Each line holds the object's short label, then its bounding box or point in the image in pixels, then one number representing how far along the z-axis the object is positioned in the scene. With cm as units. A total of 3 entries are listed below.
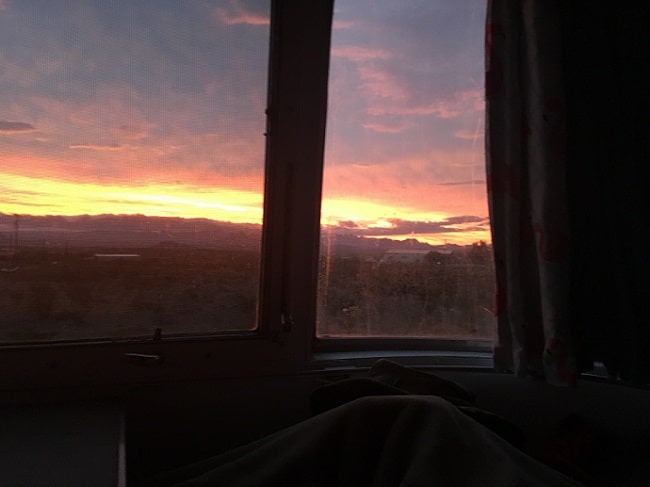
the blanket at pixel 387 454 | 71
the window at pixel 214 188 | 113
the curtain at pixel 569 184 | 126
